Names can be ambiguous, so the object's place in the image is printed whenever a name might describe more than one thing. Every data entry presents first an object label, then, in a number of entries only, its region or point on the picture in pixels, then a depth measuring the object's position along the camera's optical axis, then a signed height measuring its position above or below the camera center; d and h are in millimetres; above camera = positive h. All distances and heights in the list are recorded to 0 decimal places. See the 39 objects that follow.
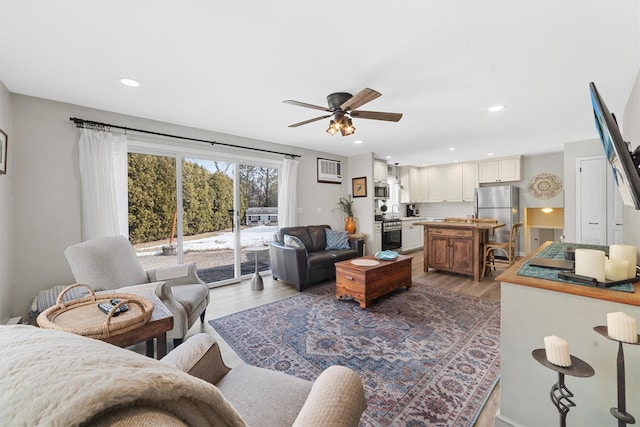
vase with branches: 5621 -50
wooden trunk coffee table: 3057 -858
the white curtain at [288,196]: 4730 +246
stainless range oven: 5949 -610
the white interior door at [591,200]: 4086 +81
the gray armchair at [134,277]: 2102 -593
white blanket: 289 -213
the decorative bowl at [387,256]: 3533 -653
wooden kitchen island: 4125 -644
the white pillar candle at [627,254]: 1365 -267
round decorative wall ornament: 5668 +451
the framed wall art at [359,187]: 5645 +483
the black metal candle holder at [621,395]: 938 -695
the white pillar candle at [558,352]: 953 -537
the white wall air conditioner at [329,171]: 5422 +812
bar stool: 4289 -724
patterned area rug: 1649 -1197
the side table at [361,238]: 5023 -577
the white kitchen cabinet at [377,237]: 5625 -617
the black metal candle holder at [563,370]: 919 -587
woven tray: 1242 -545
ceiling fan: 2522 +935
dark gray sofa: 3814 -740
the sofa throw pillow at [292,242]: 3943 -495
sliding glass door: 3471 -23
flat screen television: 1044 +242
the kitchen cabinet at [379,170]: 5855 +872
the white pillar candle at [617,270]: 1285 -319
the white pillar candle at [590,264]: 1269 -289
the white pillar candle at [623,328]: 888 -421
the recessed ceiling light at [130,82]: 2337 +1171
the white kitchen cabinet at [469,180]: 6484 +665
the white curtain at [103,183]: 2871 +331
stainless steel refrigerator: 5750 +33
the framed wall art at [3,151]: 2237 +540
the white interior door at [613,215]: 3857 -147
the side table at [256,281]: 3881 -1058
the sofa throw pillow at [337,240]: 4668 -556
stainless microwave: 5855 +420
